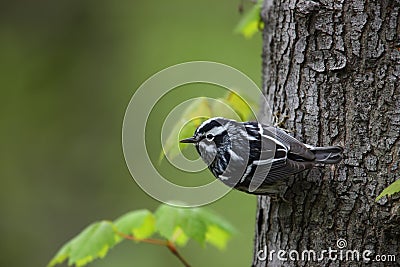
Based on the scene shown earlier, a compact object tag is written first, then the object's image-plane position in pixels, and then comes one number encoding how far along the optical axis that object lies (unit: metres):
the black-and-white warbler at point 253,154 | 3.18
